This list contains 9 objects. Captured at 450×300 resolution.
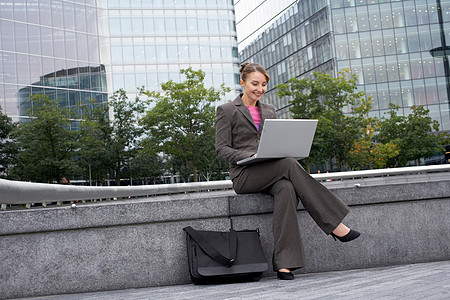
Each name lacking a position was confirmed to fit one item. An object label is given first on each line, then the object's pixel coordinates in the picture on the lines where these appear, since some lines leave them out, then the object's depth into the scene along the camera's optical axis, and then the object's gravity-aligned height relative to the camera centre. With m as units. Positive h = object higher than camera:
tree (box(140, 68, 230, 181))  39.50 +4.80
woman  4.45 +0.02
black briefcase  4.38 -0.56
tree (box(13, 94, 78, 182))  37.81 +3.77
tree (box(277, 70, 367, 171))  38.12 +4.50
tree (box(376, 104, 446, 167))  45.62 +2.72
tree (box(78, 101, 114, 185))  41.03 +4.12
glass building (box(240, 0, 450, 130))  56.09 +12.78
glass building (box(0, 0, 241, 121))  56.41 +16.42
